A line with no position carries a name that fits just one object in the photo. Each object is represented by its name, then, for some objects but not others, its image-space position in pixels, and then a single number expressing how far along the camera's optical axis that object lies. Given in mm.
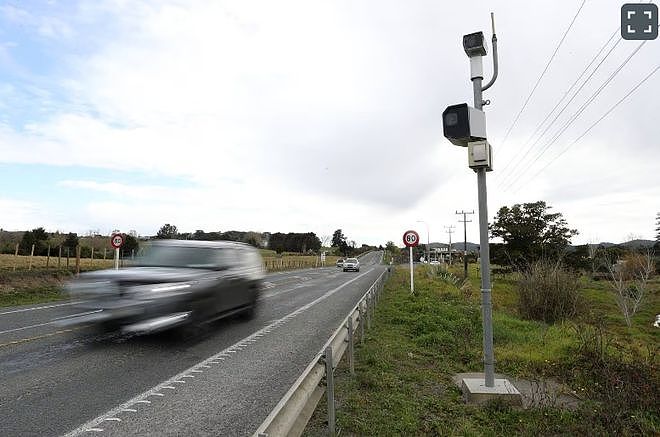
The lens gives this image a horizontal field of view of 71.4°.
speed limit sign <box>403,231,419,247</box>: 20562
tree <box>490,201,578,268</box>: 56125
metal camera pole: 5734
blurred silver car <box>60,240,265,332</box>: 7848
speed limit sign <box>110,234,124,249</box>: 21323
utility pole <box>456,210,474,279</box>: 61188
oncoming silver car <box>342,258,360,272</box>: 49988
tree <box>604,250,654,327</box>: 31233
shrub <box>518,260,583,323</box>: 15820
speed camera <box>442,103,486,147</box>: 5680
